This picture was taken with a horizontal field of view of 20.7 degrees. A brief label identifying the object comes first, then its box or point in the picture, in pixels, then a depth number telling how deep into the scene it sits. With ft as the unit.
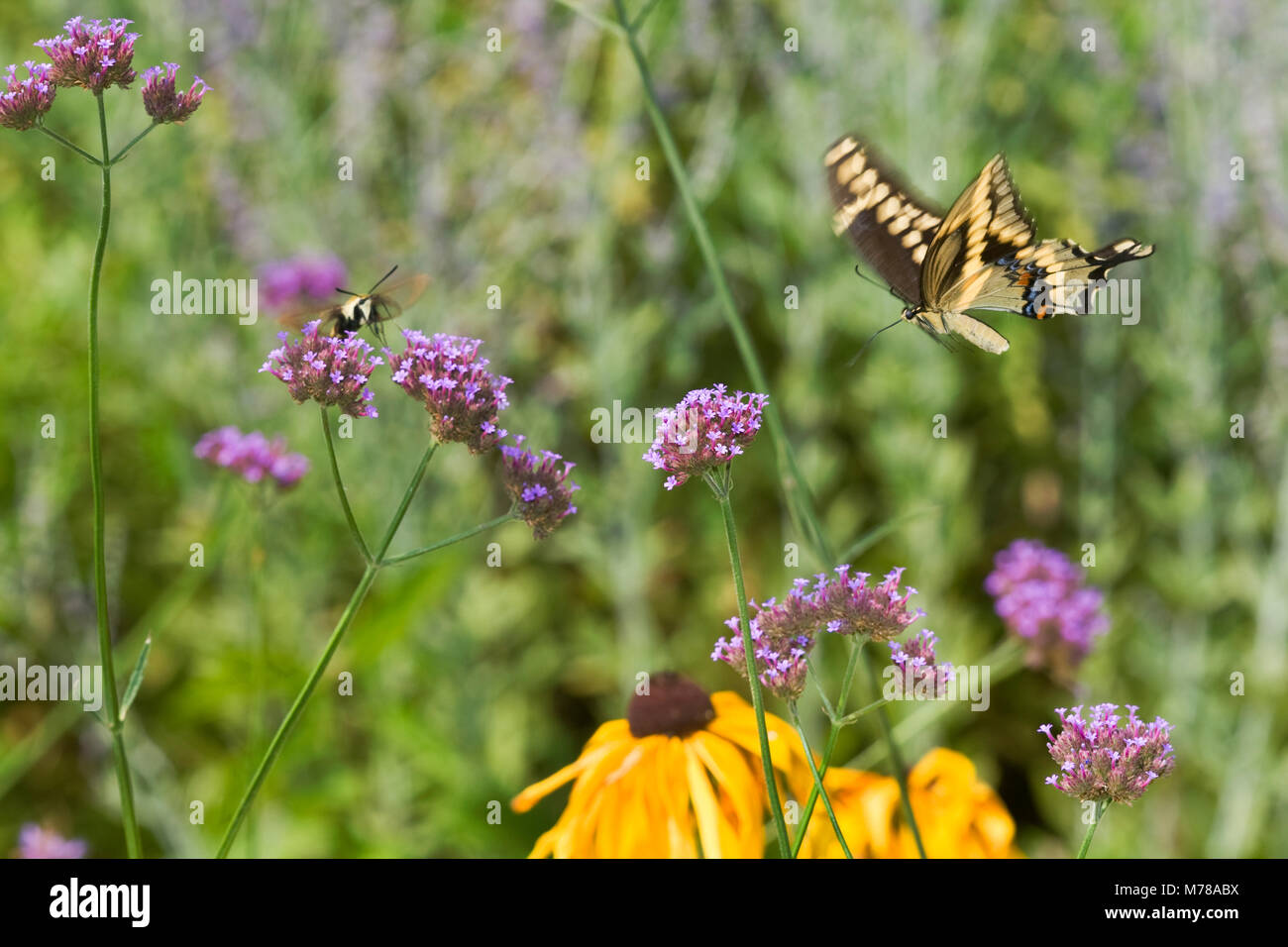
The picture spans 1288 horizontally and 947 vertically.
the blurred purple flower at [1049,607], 3.71
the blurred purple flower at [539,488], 3.21
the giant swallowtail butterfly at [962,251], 3.50
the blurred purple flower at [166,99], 3.22
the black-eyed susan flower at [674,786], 3.34
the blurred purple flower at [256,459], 3.94
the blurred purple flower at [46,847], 3.49
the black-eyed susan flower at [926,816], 3.37
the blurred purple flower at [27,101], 3.19
